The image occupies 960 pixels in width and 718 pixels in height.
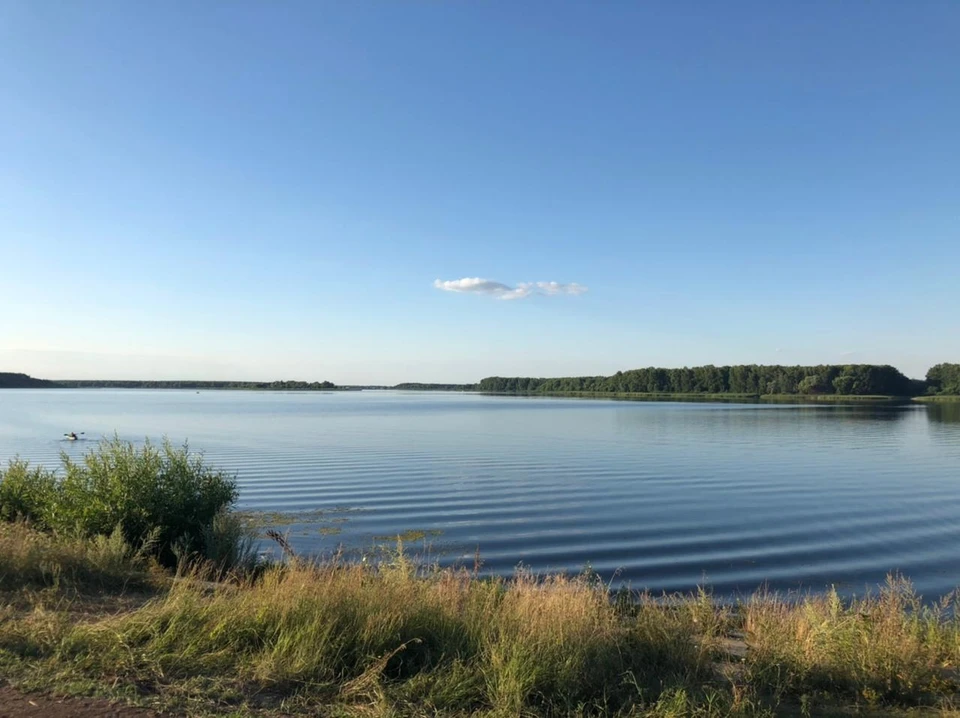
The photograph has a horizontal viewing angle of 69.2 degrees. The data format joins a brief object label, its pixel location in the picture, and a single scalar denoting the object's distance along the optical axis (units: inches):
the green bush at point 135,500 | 448.1
